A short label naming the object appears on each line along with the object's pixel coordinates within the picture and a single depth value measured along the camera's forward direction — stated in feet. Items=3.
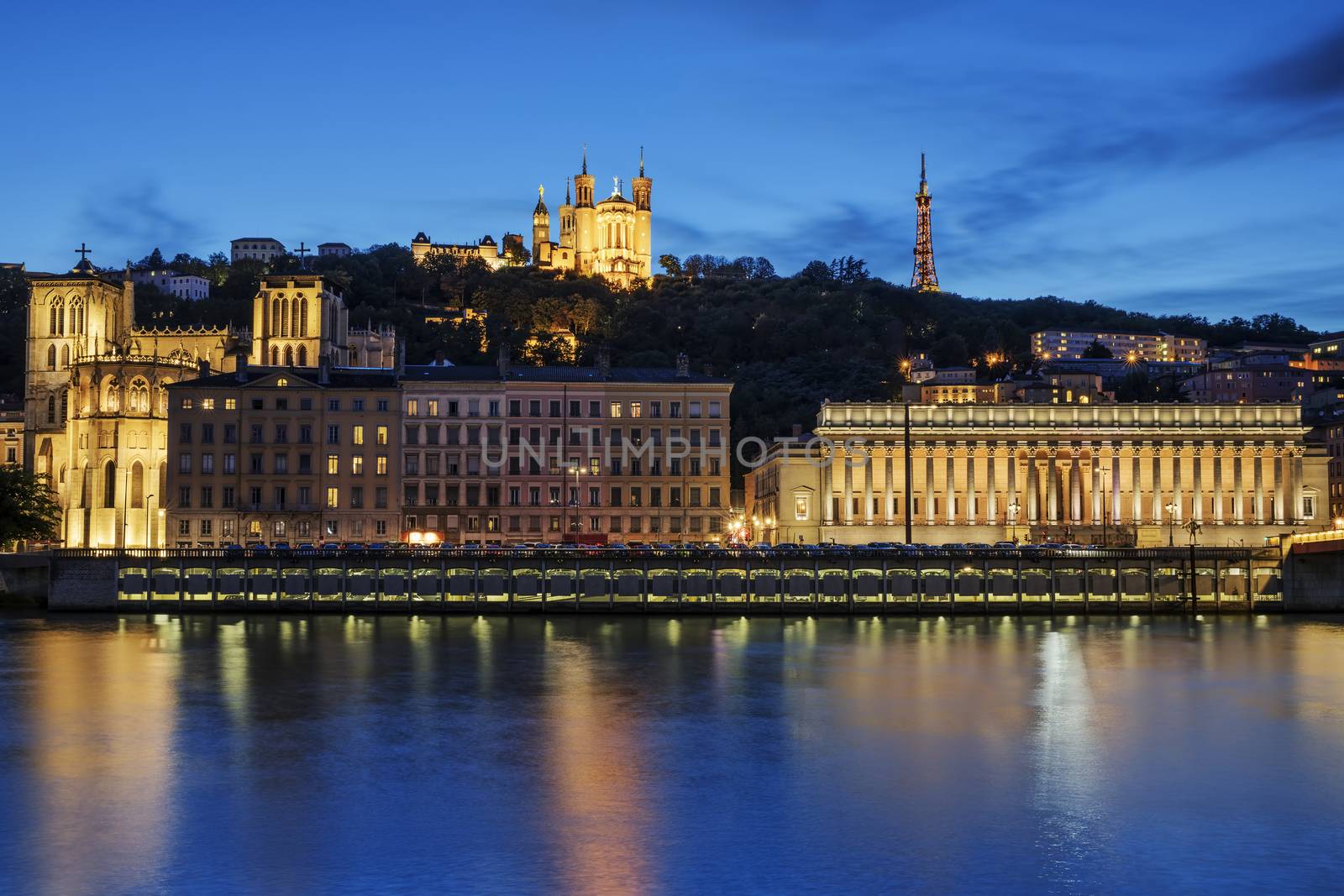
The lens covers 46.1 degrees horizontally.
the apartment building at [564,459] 421.18
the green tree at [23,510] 387.14
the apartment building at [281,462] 416.26
